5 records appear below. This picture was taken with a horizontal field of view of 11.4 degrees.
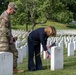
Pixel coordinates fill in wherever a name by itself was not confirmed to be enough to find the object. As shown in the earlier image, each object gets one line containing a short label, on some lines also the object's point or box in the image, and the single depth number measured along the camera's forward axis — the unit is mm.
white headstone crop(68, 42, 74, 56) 17111
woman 10694
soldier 10261
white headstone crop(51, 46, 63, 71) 10841
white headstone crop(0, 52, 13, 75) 8454
